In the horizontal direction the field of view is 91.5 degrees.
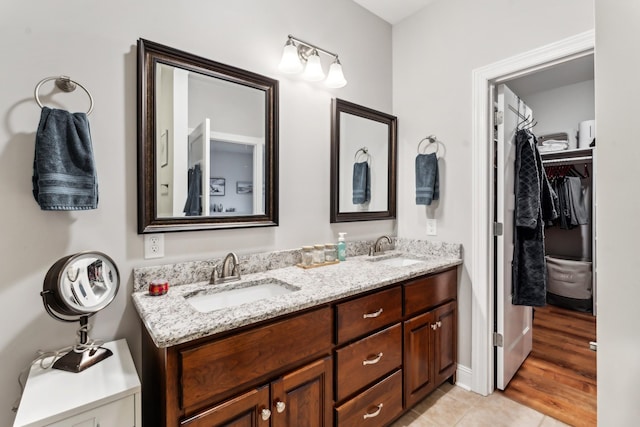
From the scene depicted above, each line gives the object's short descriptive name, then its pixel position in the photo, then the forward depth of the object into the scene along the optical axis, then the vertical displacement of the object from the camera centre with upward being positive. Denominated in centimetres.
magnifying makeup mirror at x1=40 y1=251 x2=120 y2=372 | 109 -29
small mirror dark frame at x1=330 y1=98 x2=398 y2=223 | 214 +38
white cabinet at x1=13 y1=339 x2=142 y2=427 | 87 -55
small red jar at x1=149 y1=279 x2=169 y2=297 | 133 -33
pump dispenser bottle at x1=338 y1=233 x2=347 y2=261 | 209 -25
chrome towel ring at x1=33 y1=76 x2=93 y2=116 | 118 +51
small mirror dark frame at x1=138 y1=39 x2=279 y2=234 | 138 +39
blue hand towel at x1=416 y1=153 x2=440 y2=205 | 224 +23
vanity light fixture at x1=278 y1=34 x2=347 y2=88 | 182 +92
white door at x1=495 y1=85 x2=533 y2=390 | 211 -20
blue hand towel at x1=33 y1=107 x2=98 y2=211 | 111 +18
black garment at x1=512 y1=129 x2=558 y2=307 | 212 -14
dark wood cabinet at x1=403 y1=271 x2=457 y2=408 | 177 -77
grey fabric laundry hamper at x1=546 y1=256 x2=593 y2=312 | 344 -83
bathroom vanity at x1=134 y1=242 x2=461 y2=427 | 101 -57
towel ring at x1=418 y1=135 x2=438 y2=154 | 231 +54
